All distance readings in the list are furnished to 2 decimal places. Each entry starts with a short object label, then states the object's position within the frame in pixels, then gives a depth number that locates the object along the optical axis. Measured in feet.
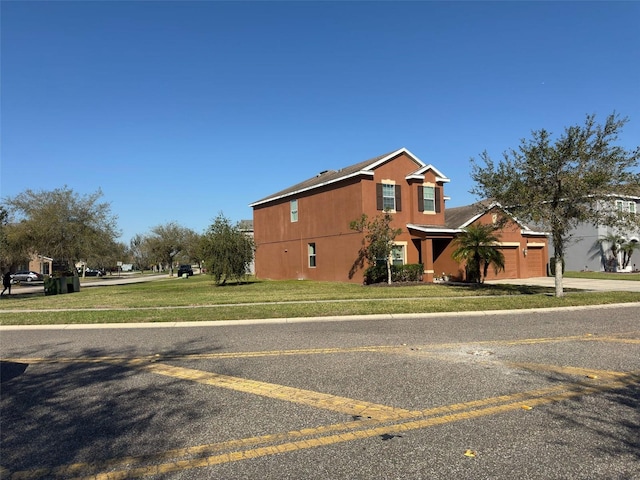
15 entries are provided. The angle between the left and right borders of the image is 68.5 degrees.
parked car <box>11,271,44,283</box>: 163.02
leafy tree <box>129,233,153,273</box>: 307.58
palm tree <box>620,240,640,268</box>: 112.57
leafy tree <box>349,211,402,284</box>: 79.15
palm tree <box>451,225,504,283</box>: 81.61
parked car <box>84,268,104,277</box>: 249.55
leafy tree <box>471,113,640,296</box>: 52.08
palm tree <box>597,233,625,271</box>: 112.68
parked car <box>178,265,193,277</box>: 185.16
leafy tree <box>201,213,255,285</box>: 86.74
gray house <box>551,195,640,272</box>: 114.01
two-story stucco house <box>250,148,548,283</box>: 85.40
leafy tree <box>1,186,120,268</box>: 102.06
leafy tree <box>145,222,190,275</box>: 213.66
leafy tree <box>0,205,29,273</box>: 95.44
